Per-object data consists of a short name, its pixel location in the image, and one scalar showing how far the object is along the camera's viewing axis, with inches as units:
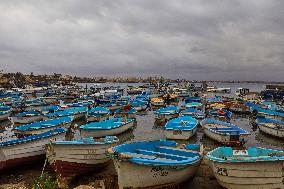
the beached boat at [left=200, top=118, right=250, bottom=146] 890.1
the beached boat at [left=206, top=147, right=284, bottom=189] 461.4
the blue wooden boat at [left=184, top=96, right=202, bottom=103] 2144.4
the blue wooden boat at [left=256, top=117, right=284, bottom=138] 1020.6
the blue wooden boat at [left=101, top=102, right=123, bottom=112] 1784.0
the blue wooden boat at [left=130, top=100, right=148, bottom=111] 1822.1
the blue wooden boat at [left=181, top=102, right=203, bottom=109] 1753.4
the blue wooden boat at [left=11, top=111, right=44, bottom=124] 1386.6
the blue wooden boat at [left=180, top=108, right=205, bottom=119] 1314.7
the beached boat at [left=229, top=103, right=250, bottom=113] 1742.1
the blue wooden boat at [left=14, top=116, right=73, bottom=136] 941.8
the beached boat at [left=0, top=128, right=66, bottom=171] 638.1
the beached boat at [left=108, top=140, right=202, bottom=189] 475.8
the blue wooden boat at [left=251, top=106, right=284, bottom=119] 1377.6
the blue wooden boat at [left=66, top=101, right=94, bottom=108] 1688.5
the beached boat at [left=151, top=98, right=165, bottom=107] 2050.7
